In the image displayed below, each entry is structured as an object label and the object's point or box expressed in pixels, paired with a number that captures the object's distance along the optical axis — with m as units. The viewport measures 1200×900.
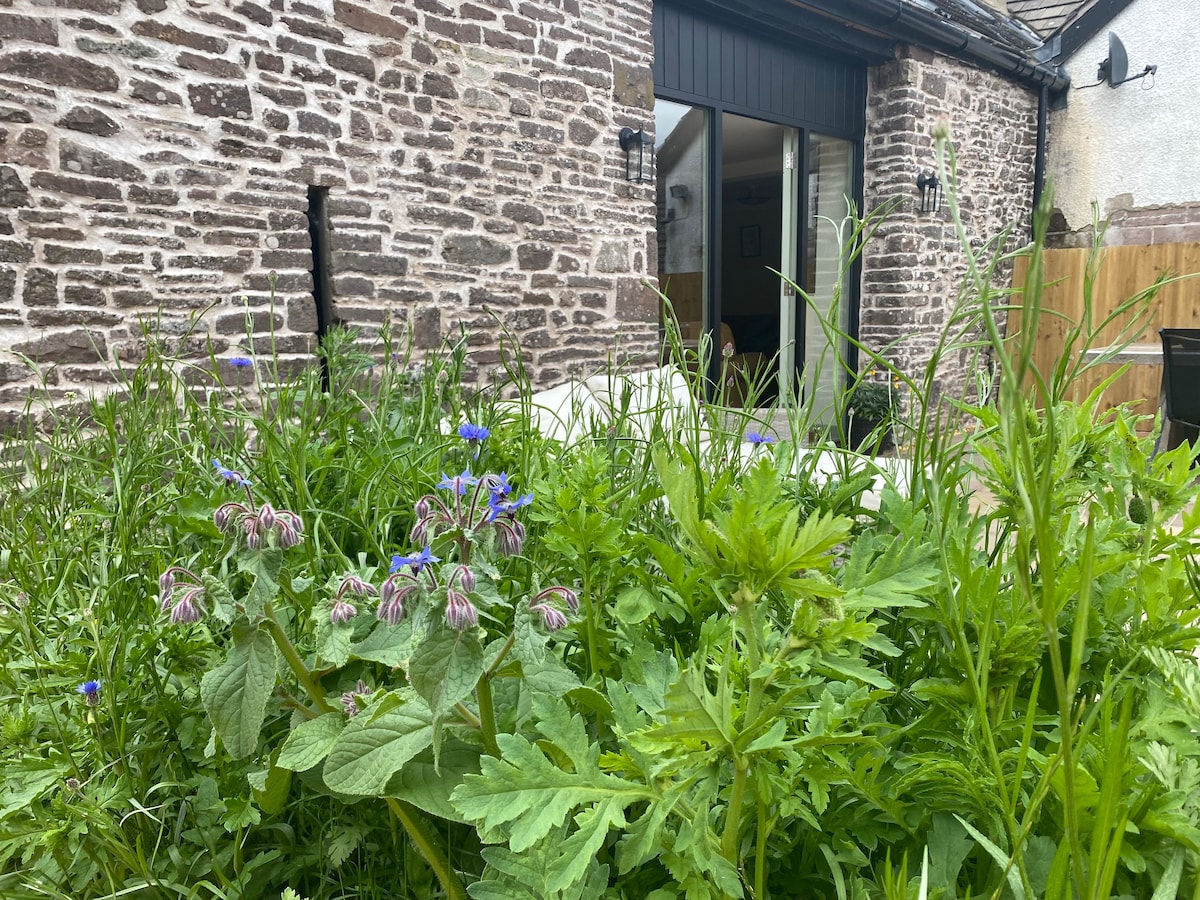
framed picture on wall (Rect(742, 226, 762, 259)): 13.16
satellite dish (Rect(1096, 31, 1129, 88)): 9.64
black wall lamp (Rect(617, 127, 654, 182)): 6.12
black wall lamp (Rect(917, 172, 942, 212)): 8.51
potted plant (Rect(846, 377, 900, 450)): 7.69
